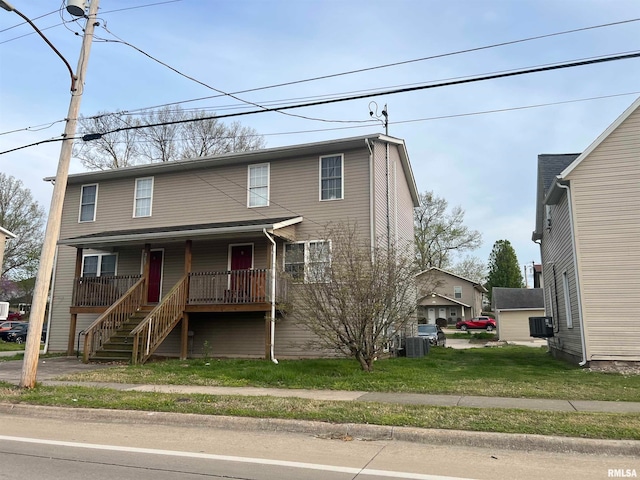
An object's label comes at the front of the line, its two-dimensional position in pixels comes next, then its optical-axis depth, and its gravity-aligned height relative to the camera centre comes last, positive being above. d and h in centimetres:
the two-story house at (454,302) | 5253 +178
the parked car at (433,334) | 2733 -88
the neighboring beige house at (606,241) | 1210 +197
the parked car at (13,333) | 3072 -110
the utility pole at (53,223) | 969 +185
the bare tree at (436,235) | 5078 +866
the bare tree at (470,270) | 6002 +584
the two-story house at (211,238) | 1545 +258
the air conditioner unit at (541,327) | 1706 -28
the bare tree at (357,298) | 1105 +43
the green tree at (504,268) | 6234 +640
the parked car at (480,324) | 4616 -51
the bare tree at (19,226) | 4075 +738
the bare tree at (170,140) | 3275 +1177
